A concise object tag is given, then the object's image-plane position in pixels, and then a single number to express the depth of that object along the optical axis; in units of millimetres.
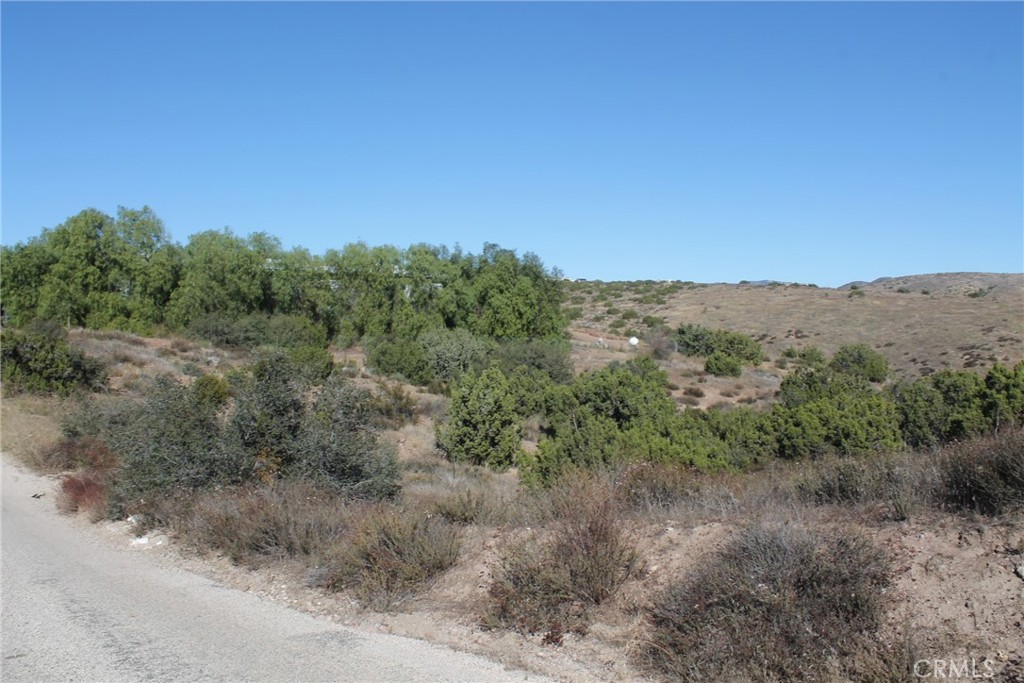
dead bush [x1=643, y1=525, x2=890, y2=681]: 5215
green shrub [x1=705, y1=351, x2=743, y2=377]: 48531
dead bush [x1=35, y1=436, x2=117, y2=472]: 15155
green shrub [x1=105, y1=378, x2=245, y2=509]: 10570
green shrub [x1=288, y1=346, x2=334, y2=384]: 32559
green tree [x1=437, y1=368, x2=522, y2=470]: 22734
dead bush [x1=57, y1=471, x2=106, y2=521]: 11188
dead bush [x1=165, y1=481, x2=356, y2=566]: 8305
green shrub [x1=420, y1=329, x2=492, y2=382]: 40984
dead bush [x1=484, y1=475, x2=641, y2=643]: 6461
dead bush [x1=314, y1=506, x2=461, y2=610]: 7164
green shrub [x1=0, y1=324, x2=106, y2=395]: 26422
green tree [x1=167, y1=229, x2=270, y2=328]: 49906
